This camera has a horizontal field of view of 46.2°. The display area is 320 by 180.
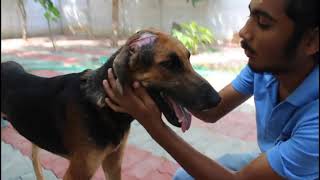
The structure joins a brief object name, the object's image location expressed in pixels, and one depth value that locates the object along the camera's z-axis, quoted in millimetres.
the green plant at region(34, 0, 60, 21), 4836
